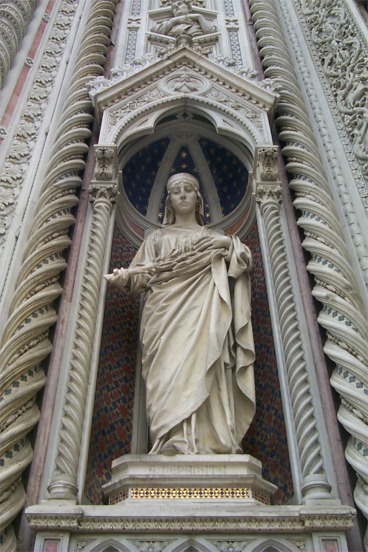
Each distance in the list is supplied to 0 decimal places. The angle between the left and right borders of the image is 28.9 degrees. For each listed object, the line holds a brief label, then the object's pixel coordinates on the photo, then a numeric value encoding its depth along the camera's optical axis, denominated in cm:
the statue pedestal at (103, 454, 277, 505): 445
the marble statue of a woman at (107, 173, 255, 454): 489
